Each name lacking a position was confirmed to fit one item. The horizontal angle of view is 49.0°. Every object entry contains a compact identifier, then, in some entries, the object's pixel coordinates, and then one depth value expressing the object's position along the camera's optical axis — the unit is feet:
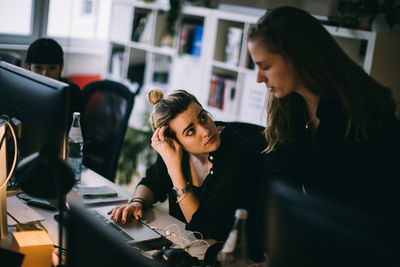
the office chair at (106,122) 8.21
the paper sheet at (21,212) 5.09
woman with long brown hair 4.49
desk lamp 3.47
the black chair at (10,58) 10.39
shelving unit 8.77
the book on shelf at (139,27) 13.71
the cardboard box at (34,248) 4.05
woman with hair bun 5.47
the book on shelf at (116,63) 14.64
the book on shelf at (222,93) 11.61
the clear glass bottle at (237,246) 3.82
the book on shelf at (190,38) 12.26
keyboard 4.91
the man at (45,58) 7.95
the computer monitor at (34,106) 4.67
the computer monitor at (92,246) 2.21
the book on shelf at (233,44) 11.16
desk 4.90
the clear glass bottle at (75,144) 6.78
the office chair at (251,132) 6.13
